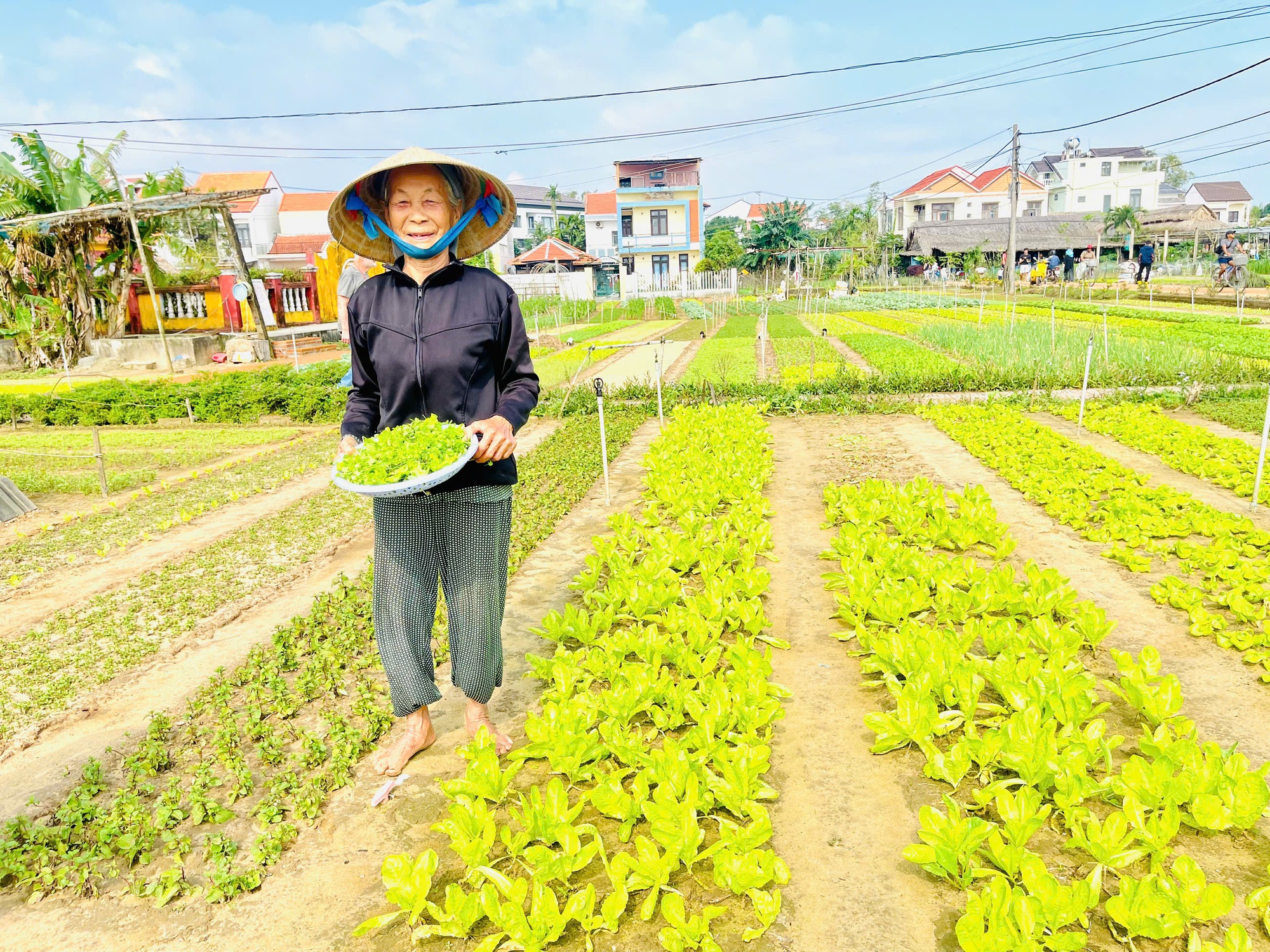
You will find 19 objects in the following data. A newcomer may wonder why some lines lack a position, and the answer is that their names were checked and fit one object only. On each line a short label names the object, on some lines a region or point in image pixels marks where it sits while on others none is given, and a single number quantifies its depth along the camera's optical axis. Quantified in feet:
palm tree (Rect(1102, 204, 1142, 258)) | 131.44
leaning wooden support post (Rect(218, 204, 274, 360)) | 56.70
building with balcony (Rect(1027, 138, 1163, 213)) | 206.39
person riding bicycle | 90.79
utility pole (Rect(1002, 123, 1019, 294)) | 102.78
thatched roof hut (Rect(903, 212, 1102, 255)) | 152.25
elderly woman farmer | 9.15
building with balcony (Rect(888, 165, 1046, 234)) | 207.82
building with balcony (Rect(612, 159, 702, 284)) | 152.35
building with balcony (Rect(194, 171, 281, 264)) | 167.22
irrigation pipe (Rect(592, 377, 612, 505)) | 20.66
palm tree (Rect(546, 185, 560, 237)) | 256.44
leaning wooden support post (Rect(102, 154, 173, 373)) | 51.52
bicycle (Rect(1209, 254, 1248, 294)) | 80.33
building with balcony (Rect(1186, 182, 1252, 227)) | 250.98
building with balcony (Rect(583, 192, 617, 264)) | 210.59
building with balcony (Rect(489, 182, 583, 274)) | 211.20
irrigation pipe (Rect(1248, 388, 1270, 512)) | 18.72
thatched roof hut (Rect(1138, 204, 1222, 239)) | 142.10
